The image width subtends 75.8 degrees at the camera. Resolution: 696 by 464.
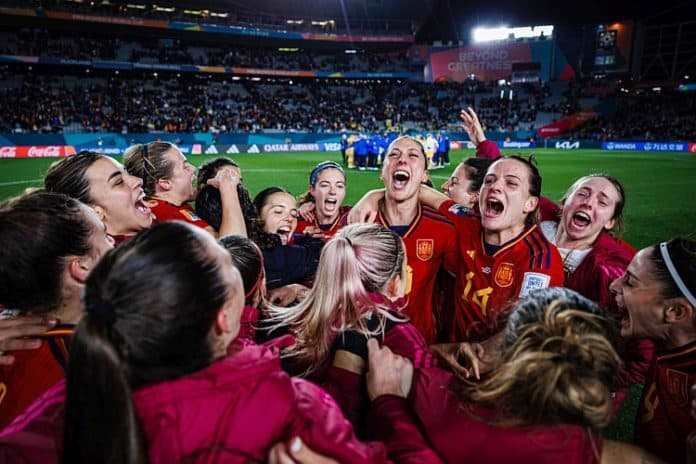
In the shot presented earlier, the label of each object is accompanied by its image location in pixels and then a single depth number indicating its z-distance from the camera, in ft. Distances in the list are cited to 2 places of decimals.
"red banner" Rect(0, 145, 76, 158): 77.00
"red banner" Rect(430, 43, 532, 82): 164.55
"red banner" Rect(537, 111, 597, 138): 142.72
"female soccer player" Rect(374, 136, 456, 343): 11.56
